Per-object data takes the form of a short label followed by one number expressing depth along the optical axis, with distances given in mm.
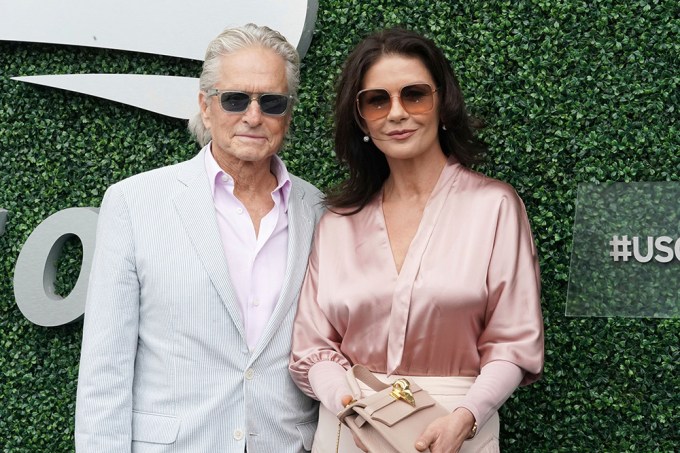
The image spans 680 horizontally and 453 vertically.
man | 2656
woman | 2582
